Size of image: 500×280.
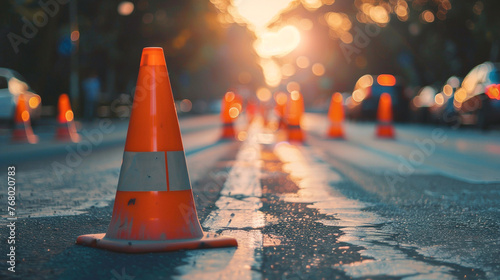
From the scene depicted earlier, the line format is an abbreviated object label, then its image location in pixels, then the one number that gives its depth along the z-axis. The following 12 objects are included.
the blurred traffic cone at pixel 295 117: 18.64
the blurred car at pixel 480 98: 20.28
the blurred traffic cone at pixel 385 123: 19.72
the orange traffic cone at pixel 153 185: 5.07
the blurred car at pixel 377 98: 32.84
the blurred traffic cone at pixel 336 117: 20.55
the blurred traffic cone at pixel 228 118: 20.08
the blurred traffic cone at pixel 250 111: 38.75
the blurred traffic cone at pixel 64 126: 18.89
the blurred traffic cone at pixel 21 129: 18.31
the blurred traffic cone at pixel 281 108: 26.31
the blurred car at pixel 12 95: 23.59
